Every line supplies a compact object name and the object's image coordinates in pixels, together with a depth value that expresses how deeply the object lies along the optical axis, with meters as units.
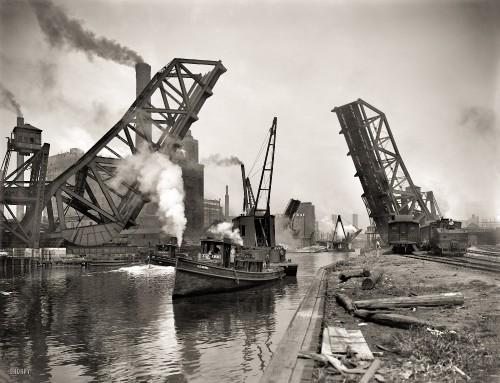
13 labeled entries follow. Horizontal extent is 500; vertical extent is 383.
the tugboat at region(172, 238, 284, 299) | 21.23
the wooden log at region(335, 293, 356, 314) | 11.44
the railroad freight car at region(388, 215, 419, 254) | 34.88
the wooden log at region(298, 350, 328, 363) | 6.69
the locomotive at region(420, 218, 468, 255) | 30.45
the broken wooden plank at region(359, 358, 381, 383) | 5.48
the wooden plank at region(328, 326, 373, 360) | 6.69
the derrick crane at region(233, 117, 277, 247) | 32.16
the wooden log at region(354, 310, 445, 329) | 8.08
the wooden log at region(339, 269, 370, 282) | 20.74
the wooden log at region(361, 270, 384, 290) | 15.59
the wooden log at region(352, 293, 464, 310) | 10.13
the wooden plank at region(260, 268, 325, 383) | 6.13
